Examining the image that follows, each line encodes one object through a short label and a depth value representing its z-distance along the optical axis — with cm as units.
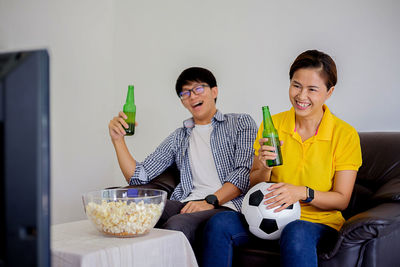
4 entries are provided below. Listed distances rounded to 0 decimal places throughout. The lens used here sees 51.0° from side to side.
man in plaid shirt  211
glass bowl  131
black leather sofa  149
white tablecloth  114
